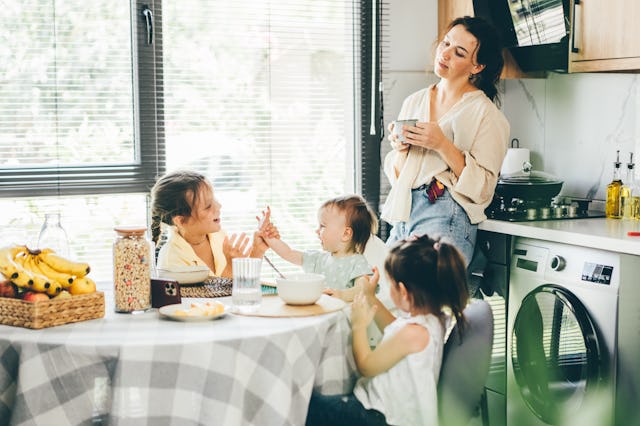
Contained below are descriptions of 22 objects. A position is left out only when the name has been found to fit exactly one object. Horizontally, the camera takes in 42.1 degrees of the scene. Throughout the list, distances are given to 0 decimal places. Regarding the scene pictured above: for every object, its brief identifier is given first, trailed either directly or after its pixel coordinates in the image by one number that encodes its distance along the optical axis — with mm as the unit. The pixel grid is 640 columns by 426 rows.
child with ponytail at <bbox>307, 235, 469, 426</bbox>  2070
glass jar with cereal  2057
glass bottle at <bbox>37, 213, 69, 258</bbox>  2176
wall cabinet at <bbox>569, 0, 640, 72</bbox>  2812
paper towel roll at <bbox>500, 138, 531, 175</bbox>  3639
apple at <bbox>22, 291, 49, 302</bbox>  1918
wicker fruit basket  1889
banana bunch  1962
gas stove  3139
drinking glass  2117
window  3324
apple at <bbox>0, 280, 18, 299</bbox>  1990
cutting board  2051
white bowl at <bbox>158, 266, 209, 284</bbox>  2381
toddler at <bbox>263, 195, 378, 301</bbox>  2688
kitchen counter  2574
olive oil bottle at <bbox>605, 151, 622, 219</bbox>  3148
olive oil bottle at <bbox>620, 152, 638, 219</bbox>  3104
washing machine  2629
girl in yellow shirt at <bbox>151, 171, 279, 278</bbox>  2762
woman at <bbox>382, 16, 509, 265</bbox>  3025
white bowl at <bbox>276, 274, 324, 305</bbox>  2133
